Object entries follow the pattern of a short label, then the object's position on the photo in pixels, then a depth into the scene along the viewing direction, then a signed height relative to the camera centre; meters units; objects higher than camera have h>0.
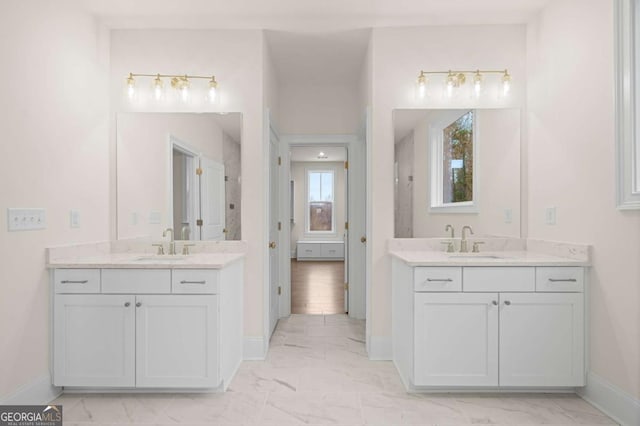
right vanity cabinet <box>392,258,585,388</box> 2.45 -0.72
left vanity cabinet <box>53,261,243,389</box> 2.44 -0.72
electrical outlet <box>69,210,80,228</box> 2.66 -0.04
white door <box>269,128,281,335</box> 3.69 -0.18
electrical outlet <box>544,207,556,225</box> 2.79 -0.03
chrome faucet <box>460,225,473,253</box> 3.08 -0.25
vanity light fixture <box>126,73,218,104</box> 3.12 +1.01
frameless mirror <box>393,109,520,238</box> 3.15 +0.33
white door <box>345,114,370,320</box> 4.34 -0.18
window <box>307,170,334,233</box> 10.16 +0.33
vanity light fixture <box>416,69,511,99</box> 3.12 +1.04
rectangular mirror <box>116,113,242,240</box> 3.15 +0.30
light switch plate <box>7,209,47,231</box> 2.15 -0.04
